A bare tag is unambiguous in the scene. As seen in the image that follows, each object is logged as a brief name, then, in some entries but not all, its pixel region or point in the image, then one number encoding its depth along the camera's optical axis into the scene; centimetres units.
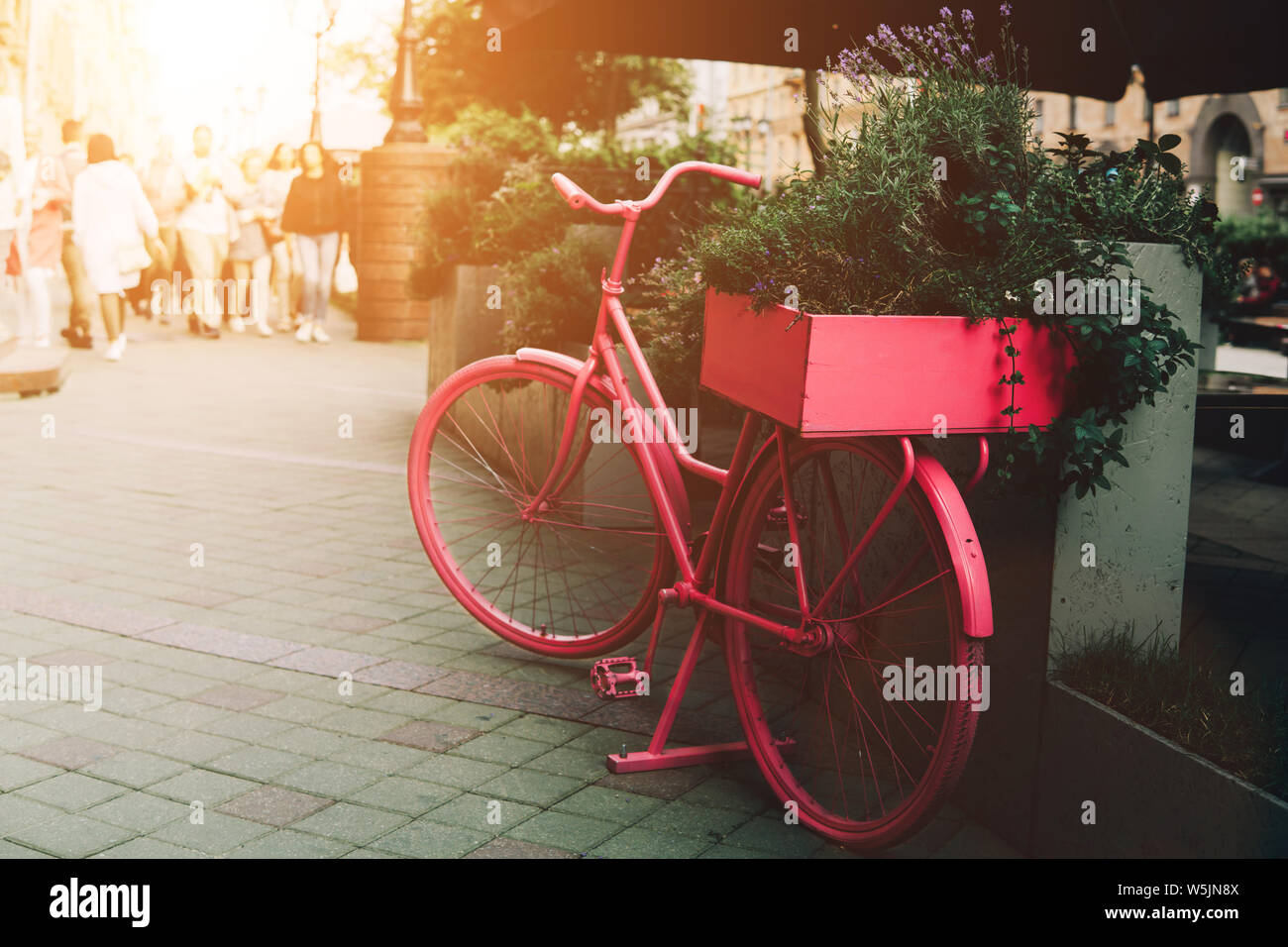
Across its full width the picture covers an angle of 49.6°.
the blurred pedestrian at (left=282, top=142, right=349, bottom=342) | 1543
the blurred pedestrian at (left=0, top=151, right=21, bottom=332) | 1352
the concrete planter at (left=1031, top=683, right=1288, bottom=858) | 259
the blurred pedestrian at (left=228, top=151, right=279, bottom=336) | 1631
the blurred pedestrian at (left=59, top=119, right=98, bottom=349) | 1448
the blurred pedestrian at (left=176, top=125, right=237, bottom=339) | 1589
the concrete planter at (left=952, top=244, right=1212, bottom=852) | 317
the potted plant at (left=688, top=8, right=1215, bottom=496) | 290
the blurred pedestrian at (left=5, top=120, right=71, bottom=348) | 1338
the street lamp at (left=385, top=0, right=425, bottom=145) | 1705
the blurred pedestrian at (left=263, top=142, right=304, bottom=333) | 1650
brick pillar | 1625
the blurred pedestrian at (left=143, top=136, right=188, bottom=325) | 1636
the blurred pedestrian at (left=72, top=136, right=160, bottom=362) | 1333
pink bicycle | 308
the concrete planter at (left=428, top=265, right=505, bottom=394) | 880
